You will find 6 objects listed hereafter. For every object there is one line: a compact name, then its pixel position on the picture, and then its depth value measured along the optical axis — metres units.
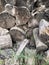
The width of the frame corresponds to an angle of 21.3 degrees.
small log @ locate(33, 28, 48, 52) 1.68
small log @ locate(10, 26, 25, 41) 1.97
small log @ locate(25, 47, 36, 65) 1.70
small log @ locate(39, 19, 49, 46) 1.70
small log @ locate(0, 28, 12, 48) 1.88
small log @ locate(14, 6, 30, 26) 1.98
